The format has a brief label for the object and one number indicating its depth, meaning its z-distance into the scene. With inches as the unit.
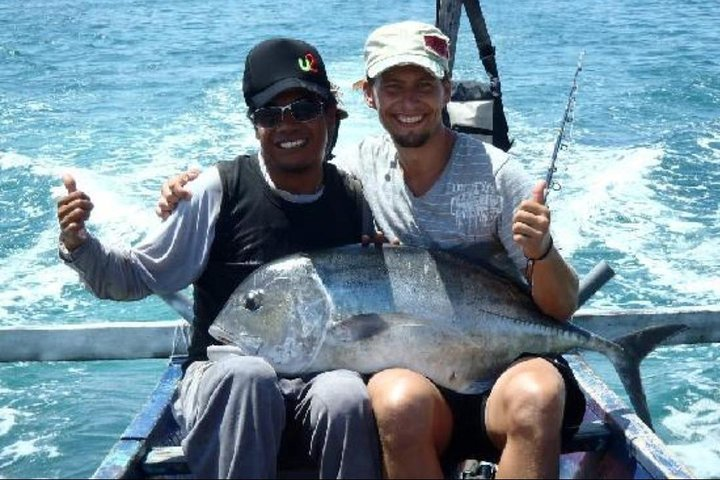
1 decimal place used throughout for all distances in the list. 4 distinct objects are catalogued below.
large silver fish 127.2
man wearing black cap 123.1
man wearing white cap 117.1
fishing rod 180.2
